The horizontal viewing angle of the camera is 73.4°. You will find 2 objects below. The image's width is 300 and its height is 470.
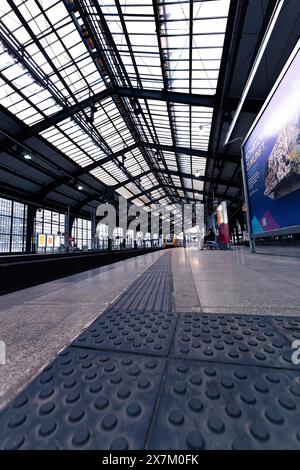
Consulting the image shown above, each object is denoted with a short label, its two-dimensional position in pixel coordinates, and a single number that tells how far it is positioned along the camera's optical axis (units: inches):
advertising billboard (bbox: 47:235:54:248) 724.8
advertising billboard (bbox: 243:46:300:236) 136.4
